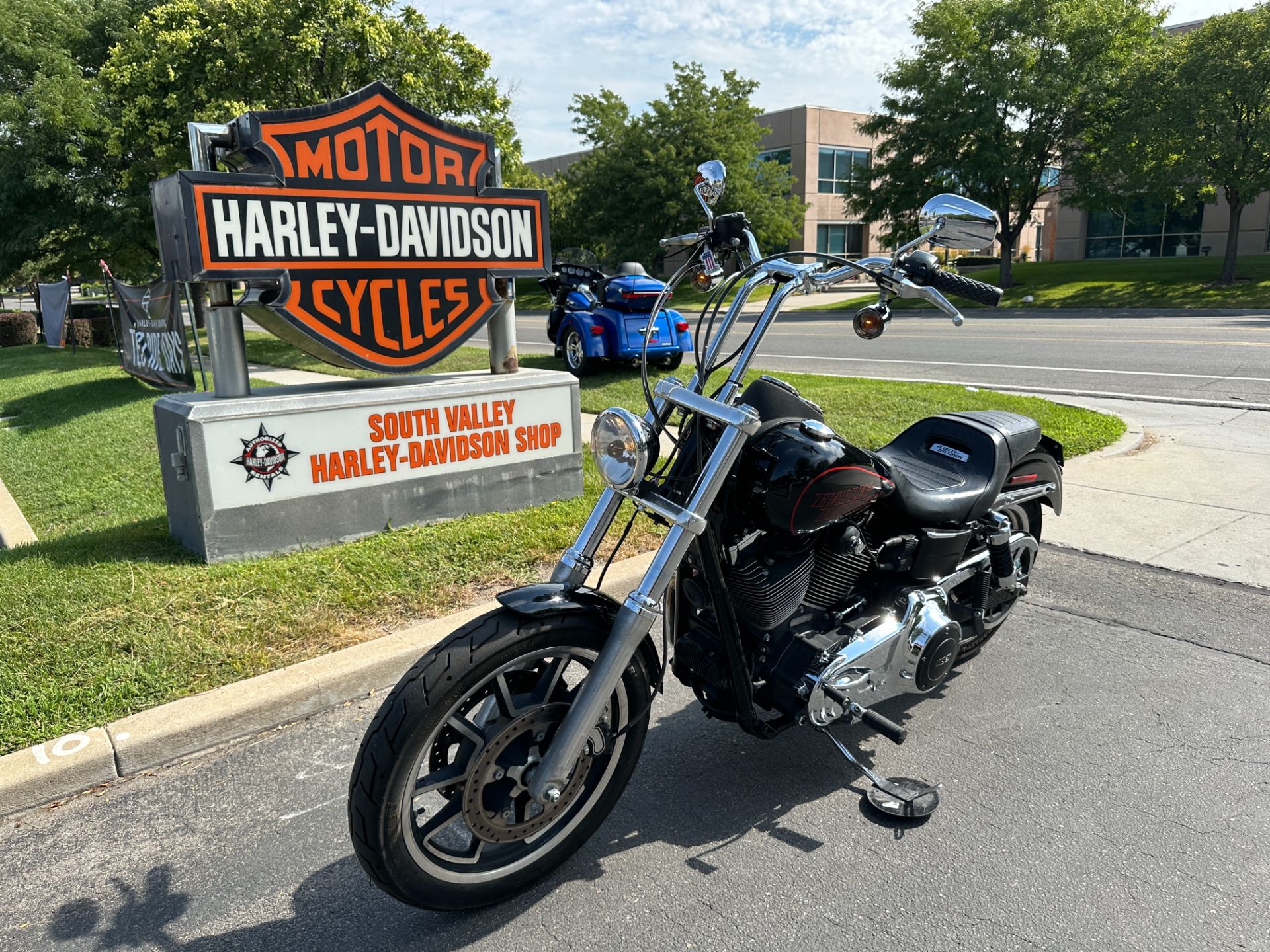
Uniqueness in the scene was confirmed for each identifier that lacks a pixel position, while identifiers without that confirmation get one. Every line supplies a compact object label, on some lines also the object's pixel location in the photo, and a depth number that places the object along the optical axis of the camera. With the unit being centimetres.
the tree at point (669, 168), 3669
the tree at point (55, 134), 1778
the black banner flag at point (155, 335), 910
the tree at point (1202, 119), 2372
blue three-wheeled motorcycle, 1107
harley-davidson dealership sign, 458
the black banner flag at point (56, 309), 1764
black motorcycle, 229
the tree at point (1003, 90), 2847
